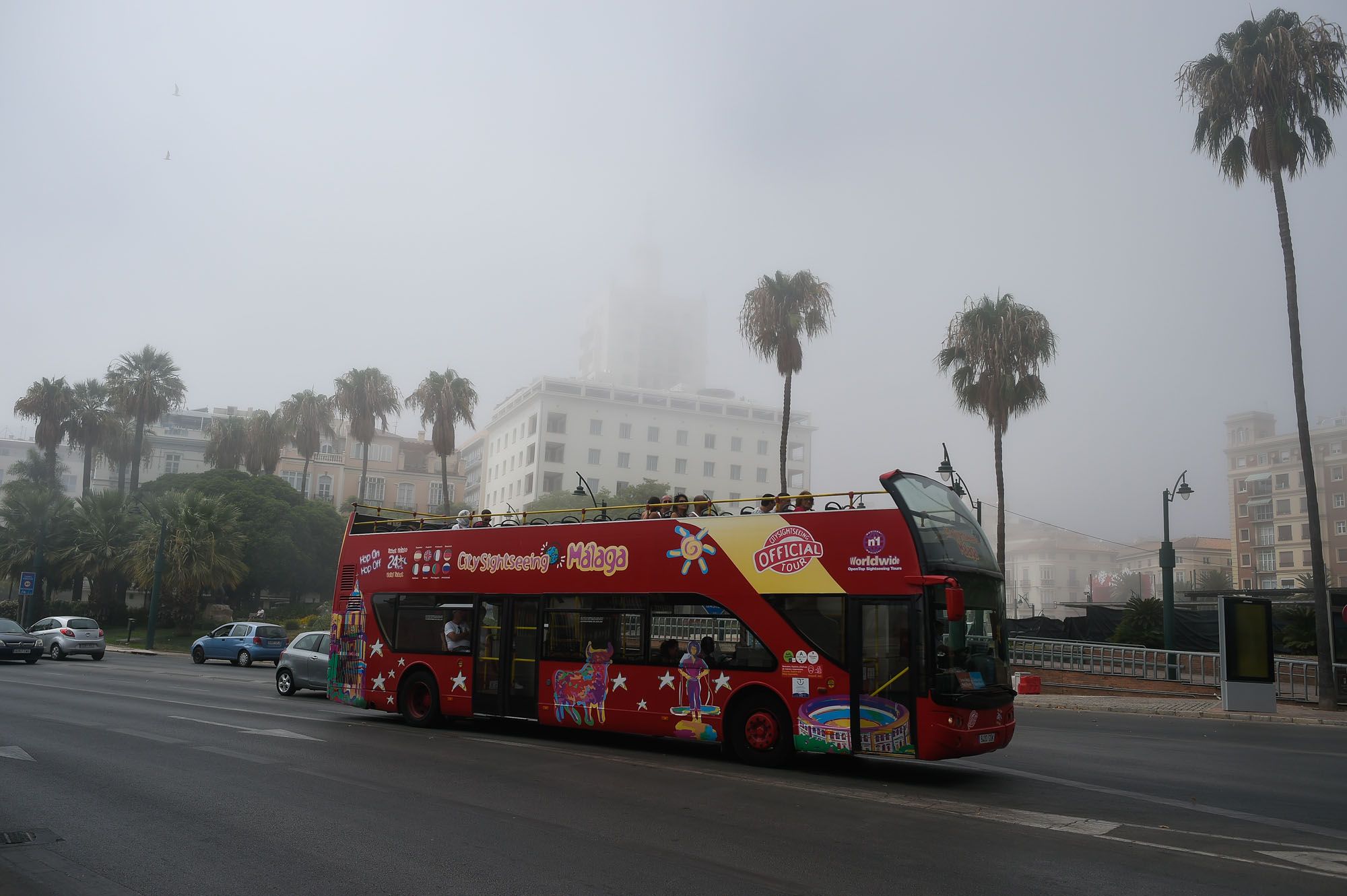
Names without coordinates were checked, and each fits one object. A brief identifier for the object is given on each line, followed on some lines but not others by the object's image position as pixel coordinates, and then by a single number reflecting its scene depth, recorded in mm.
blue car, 32312
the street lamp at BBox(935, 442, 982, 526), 26059
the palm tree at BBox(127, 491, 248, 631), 42375
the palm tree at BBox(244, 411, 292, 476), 67938
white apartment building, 96750
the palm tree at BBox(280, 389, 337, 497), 67625
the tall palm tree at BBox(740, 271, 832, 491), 35969
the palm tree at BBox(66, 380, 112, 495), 61938
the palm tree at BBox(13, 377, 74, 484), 61125
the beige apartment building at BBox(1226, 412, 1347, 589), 74438
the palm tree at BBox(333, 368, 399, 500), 60062
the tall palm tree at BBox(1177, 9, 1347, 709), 23781
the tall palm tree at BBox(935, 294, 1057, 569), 33438
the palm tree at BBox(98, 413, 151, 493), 63688
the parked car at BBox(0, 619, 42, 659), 27453
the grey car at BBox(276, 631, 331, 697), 21047
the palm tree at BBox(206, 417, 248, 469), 69562
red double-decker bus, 10492
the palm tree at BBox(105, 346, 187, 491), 60094
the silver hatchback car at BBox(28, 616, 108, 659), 31703
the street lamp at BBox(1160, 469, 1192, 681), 26953
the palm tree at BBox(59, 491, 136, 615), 46594
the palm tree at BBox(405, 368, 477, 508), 54062
